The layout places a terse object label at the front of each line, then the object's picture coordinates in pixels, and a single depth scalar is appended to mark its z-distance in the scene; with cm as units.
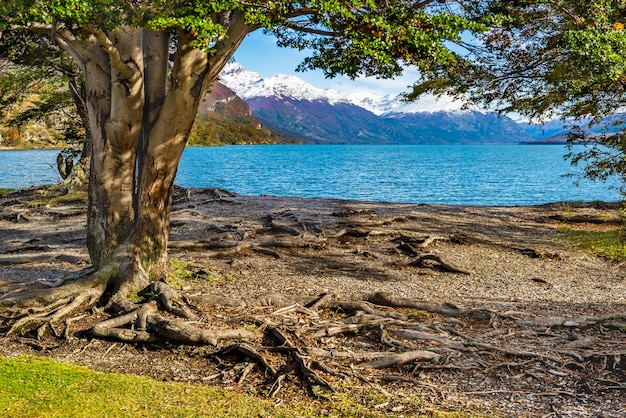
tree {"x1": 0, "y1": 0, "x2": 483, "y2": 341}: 953
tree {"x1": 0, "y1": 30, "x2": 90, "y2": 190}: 1725
